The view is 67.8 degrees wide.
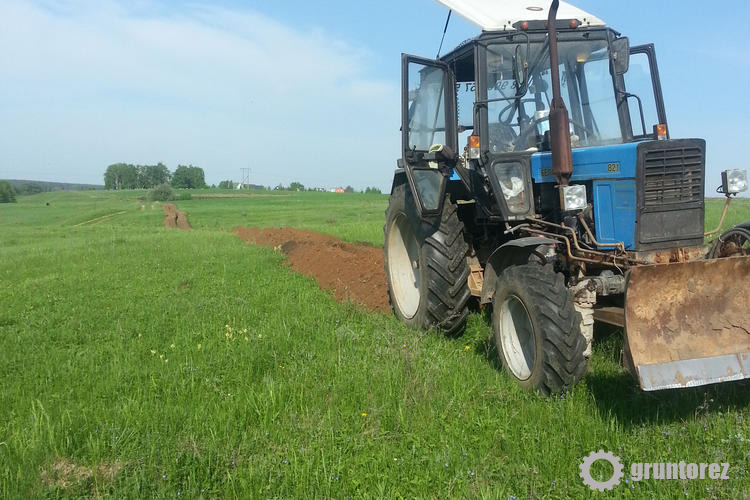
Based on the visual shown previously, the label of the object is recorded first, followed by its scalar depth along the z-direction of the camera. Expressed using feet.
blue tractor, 11.35
